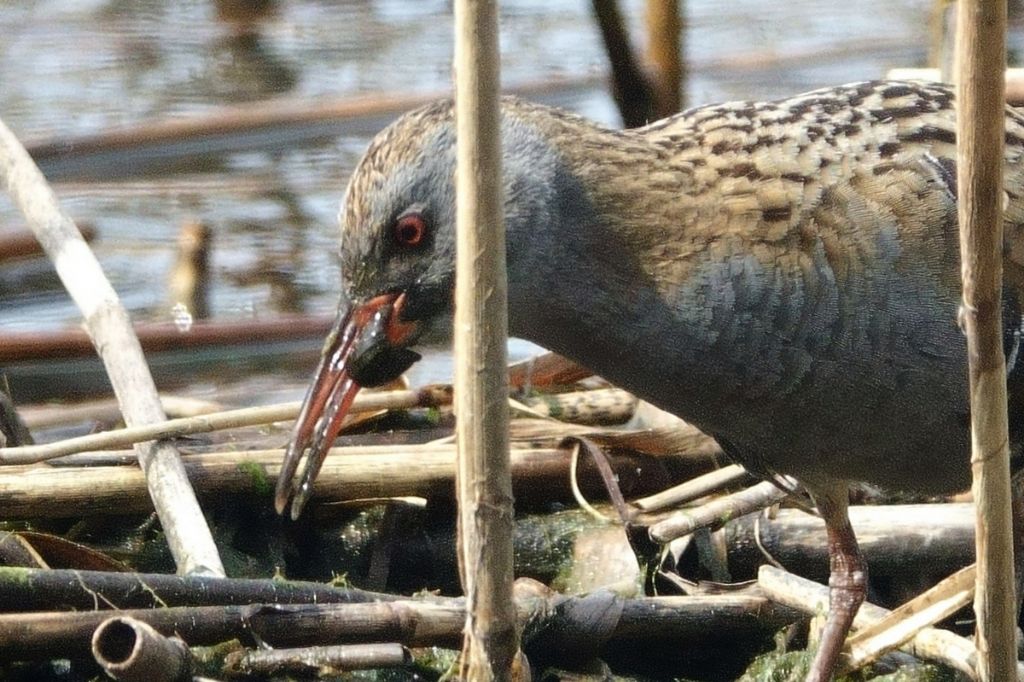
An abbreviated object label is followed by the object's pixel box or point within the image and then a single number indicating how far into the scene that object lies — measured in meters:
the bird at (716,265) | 7.58
